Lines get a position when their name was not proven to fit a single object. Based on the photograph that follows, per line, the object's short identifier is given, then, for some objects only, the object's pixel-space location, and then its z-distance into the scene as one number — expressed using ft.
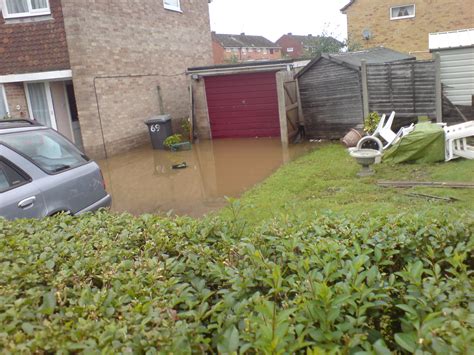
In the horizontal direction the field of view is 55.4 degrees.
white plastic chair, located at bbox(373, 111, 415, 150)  31.75
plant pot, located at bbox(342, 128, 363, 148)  37.32
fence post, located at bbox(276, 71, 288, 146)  41.86
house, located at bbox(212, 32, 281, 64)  153.55
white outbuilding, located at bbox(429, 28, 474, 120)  34.63
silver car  16.49
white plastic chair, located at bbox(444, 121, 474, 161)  28.55
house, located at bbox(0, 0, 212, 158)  41.24
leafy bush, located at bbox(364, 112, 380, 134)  36.84
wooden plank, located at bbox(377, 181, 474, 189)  23.48
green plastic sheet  29.27
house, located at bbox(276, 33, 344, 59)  76.18
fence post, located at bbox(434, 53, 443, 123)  34.68
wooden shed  39.86
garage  50.37
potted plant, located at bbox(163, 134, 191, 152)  46.14
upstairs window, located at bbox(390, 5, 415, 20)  73.51
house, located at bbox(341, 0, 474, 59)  69.92
